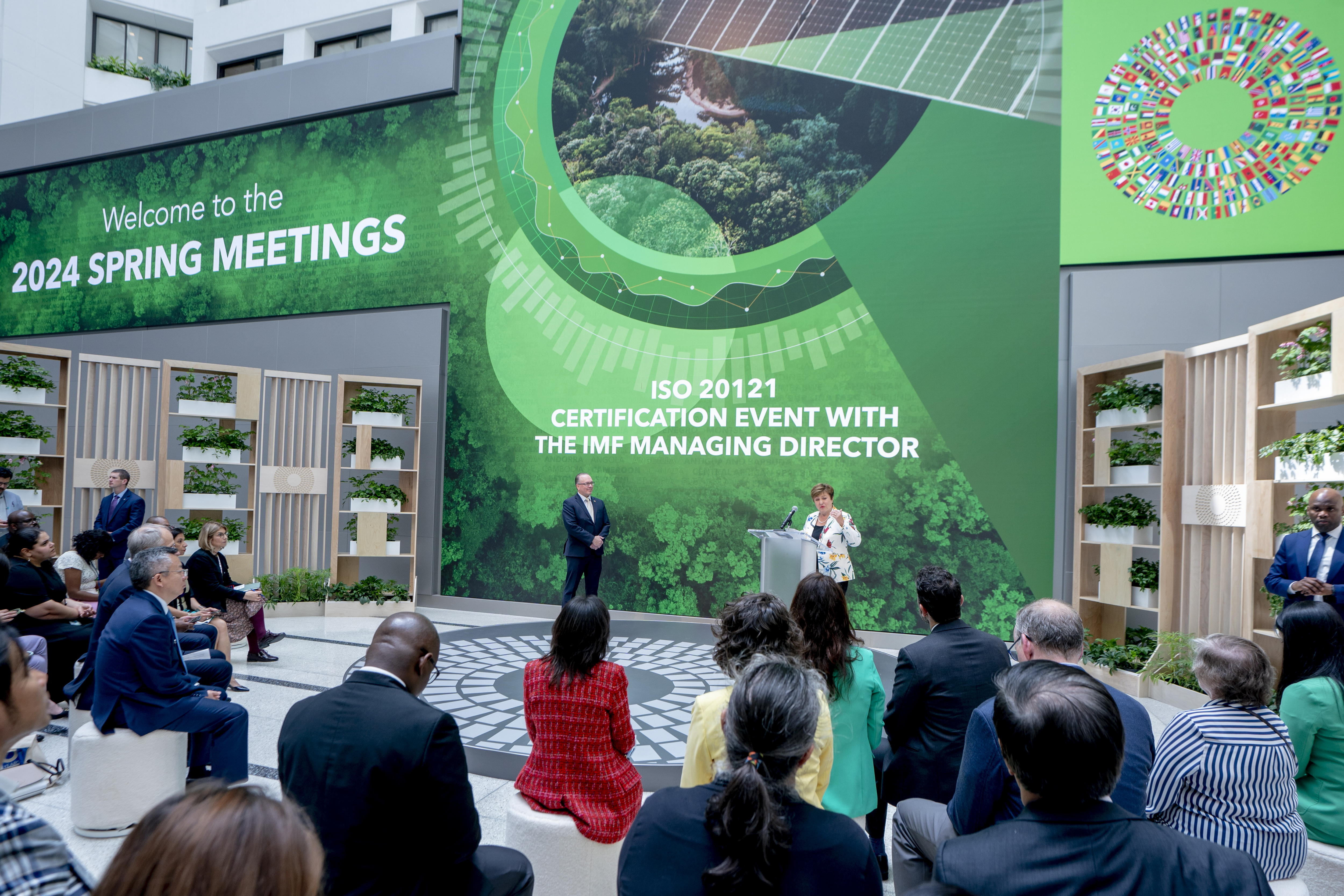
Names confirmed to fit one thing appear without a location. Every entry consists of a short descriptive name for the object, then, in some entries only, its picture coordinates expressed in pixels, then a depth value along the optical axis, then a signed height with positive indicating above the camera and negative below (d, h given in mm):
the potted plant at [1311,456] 4402 +77
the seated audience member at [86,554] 5094 -748
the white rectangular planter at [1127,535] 5914 -530
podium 5621 -745
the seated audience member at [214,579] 5355 -934
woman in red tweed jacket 2336 -830
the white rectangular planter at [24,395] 7406 +402
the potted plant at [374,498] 8289 -539
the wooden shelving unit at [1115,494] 5738 -240
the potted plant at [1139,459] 5840 +44
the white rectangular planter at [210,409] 7957 +339
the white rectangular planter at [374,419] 8250 +289
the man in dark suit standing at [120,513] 7008 -651
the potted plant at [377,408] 8273 +403
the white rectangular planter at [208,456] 7891 -138
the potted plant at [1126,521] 5906 -423
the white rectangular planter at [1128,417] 5871 +368
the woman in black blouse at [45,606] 4254 -910
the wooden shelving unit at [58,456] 7746 -174
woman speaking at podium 6102 -604
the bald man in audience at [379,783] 1736 -746
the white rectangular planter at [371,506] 8289 -626
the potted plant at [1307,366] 4504 +605
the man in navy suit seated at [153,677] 3066 -926
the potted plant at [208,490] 8008 -490
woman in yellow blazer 2041 -635
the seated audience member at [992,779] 1878 -767
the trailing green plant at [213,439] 7883 +38
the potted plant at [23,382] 7418 +527
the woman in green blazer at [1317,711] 2707 -827
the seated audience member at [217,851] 794 -420
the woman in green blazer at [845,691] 2467 -740
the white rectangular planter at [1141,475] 5828 -73
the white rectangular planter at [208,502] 7969 -608
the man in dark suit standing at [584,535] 7434 -788
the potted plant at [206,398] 7973 +448
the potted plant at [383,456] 8320 -100
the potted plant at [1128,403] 5898 +472
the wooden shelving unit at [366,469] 8266 -400
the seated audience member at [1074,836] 1238 -600
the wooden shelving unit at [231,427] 7891 -28
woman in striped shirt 2096 -815
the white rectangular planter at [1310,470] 4391 -7
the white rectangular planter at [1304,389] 4430 +470
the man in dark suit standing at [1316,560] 4098 -486
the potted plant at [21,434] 7461 +35
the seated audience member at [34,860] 1057 -575
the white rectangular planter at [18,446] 7434 -79
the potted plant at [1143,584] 5805 -875
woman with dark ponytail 1315 -644
